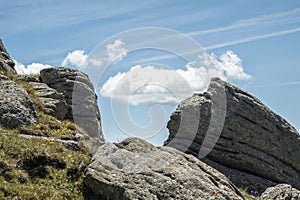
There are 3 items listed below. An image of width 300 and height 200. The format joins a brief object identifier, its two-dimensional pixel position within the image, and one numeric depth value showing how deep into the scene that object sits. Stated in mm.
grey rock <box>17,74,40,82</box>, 42844
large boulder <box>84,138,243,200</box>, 20906
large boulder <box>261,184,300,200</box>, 30047
